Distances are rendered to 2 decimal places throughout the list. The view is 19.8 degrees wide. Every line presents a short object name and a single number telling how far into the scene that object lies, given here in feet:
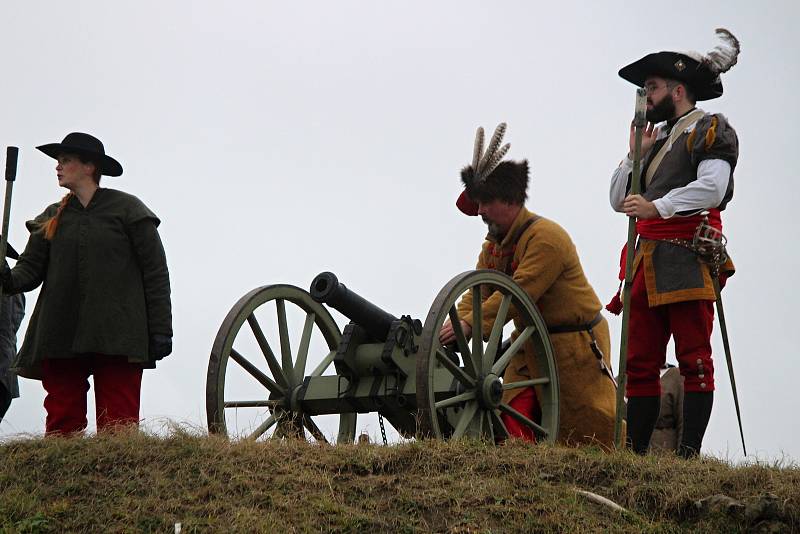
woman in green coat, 39.98
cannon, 39.98
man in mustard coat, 43.48
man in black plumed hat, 38.30
